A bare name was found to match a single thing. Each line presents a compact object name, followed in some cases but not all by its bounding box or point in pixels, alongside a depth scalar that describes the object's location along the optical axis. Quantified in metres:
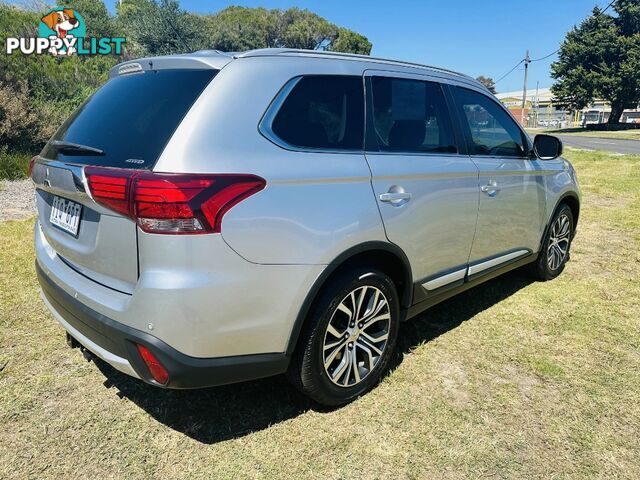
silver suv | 1.90
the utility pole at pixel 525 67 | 49.44
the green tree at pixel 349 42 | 51.27
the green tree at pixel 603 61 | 39.06
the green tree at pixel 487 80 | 88.29
